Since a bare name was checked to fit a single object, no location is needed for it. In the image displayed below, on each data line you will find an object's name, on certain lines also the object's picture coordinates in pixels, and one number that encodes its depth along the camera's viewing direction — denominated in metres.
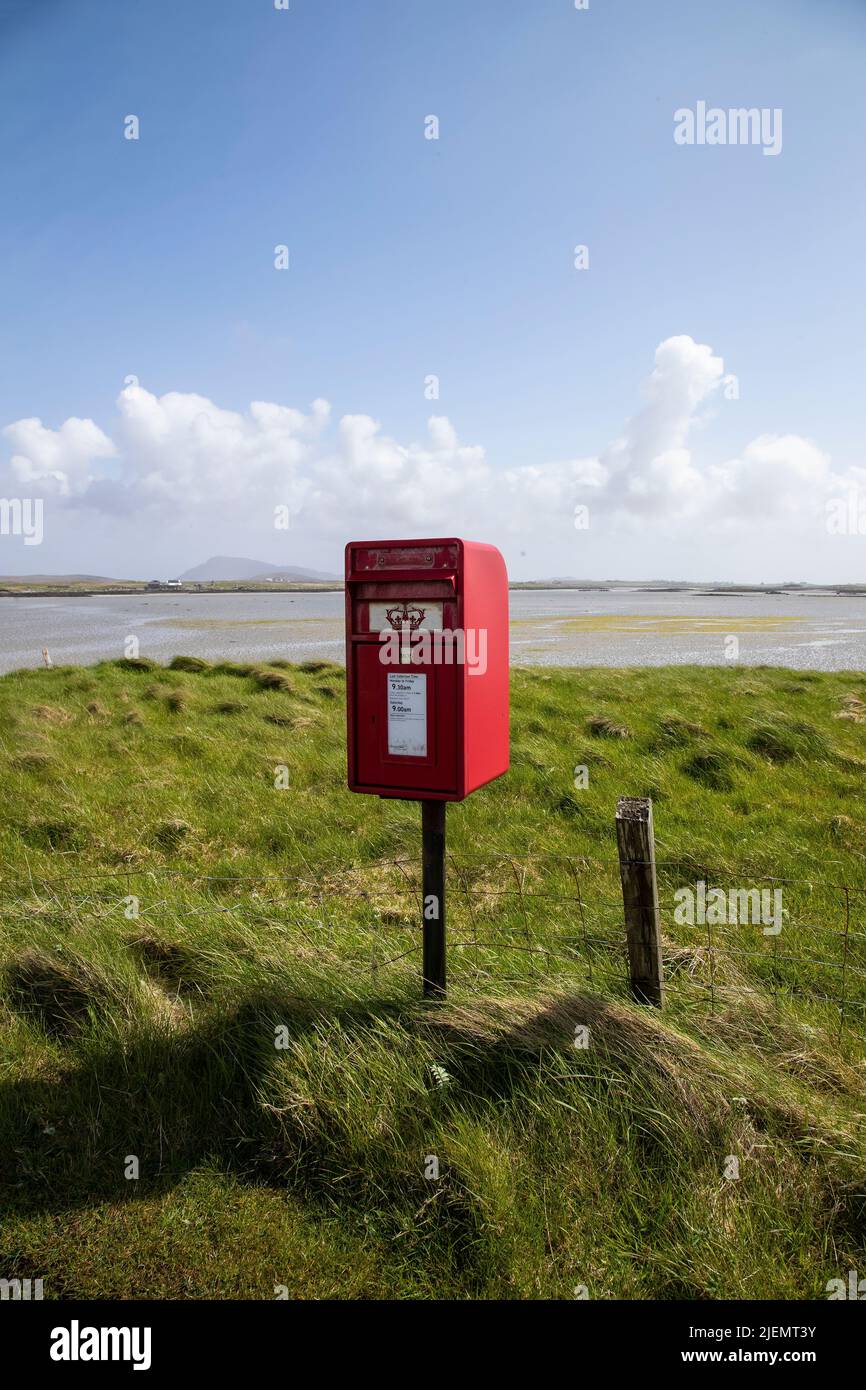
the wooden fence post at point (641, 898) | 2.91
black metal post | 3.00
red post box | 2.79
